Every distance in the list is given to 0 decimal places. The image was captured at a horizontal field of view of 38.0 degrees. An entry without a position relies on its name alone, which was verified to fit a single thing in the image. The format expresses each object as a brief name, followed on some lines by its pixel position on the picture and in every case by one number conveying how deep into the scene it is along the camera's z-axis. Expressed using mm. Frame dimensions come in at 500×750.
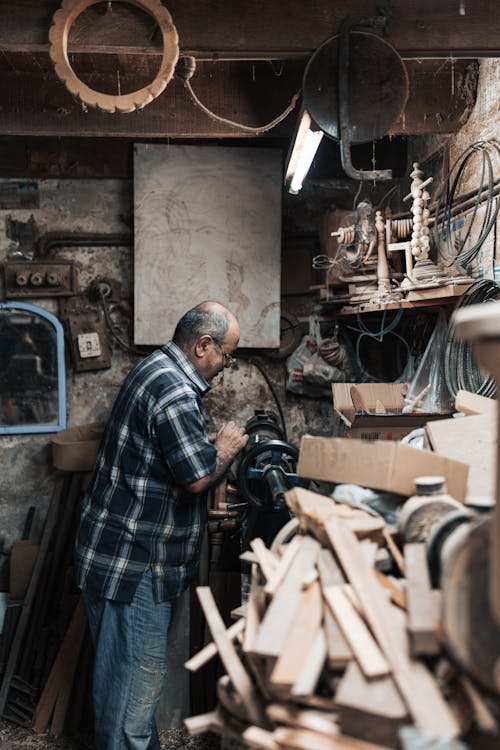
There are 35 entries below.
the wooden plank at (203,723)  1588
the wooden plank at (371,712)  1286
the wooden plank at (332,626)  1428
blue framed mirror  4762
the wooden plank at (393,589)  1603
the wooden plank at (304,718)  1347
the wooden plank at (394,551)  1826
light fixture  3102
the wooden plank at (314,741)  1298
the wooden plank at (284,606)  1496
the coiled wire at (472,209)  3127
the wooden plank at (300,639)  1393
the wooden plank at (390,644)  1252
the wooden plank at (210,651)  1767
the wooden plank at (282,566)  1724
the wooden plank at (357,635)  1367
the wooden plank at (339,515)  1897
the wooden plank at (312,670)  1379
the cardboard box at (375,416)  3135
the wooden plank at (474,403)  2615
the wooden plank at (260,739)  1376
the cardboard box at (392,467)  2133
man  2939
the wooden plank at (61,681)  3955
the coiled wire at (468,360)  2912
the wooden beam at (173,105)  3537
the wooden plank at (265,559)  1864
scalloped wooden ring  2504
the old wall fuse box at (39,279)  4699
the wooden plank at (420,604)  1382
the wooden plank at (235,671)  1526
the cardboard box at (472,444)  2195
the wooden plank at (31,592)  4062
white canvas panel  4711
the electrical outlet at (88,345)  4754
